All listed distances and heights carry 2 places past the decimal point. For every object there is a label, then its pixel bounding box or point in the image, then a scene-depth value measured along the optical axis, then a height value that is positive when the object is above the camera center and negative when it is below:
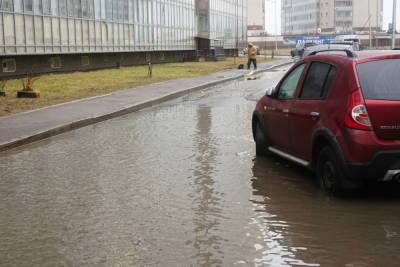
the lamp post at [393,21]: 53.41 +3.37
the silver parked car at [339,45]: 26.91 +0.69
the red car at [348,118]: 6.10 -0.60
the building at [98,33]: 29.33 +2.00
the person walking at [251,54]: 38.22 +0.50
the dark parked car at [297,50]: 53.22 +0.94
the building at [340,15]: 157.75 +11.68
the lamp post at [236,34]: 72.00 +3.29
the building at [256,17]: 170.88 +12.78
